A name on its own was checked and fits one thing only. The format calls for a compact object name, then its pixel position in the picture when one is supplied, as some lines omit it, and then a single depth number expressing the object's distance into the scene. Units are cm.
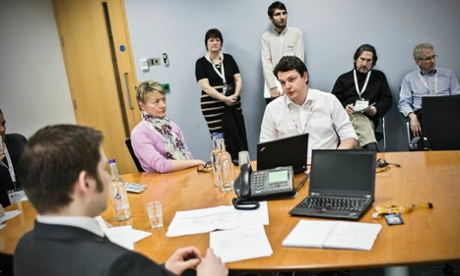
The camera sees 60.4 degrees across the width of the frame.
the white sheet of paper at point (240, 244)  138
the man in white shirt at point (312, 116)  268
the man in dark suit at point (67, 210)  96
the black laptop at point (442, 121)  279
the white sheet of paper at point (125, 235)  162
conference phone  185
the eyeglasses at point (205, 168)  255
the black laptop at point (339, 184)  164
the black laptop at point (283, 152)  203
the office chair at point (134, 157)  281
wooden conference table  128
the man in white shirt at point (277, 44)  424
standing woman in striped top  437
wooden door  492
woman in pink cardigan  265
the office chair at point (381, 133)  402
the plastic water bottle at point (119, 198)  190
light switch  492
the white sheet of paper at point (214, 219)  163
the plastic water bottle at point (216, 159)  220
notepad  135
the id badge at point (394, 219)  148
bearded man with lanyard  396
